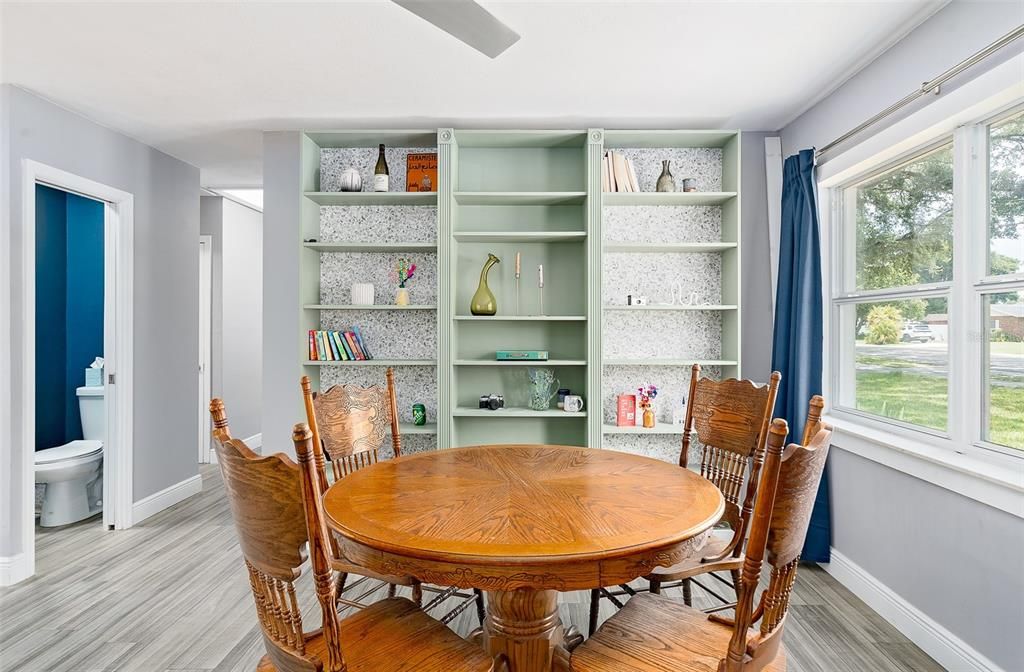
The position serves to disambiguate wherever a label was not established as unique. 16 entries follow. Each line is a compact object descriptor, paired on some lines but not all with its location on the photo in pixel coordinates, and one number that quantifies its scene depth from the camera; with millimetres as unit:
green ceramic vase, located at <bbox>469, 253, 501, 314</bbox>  3377
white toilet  3467
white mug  3342
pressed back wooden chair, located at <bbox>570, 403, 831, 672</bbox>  1099
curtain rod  1819
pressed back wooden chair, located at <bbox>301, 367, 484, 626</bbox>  2111
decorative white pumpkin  3367
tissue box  4141
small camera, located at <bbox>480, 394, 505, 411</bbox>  3361
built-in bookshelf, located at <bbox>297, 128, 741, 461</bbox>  3510
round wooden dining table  1177
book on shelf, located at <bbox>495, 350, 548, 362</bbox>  3365
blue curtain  2889
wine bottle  3391
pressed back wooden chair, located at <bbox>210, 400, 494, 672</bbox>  1063
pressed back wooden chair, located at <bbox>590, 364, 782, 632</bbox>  1907
